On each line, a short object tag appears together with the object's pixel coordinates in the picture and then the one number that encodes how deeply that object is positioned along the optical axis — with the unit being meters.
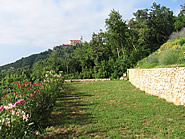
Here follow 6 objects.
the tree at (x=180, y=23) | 23.88
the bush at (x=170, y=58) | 6.27
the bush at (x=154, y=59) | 8.71
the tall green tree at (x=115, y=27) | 17.19
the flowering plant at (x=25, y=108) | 1.88
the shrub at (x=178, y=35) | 11.24
